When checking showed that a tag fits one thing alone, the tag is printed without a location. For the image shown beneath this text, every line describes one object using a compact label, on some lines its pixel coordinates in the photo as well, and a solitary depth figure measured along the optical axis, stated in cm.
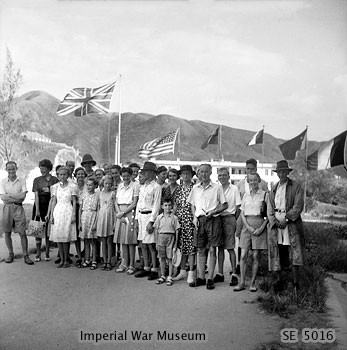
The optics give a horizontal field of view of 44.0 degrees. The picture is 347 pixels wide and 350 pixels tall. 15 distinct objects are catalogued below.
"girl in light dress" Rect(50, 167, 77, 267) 703
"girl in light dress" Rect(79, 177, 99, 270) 708
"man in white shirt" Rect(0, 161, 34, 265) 711
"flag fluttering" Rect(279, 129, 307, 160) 1395
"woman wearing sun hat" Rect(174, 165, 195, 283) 630
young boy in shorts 632
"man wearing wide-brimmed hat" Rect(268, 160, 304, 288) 560
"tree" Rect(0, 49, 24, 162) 1831
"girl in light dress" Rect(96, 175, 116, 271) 696
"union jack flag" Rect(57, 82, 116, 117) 1223
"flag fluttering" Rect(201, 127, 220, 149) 2056
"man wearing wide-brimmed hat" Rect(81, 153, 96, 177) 786
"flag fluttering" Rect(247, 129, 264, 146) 2123
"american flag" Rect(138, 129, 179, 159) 1645
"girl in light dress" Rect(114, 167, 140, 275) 675
